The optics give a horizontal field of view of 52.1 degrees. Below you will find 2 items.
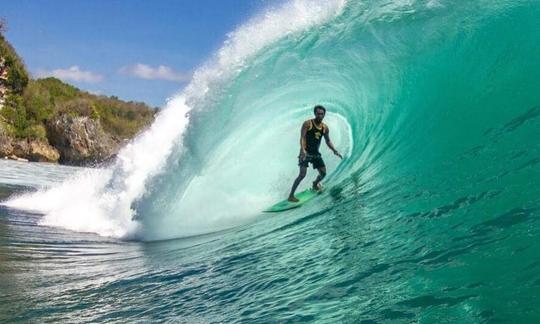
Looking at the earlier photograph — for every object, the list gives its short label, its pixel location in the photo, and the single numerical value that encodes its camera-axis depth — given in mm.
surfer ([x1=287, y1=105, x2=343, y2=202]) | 10117
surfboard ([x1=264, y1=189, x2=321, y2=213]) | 9922
